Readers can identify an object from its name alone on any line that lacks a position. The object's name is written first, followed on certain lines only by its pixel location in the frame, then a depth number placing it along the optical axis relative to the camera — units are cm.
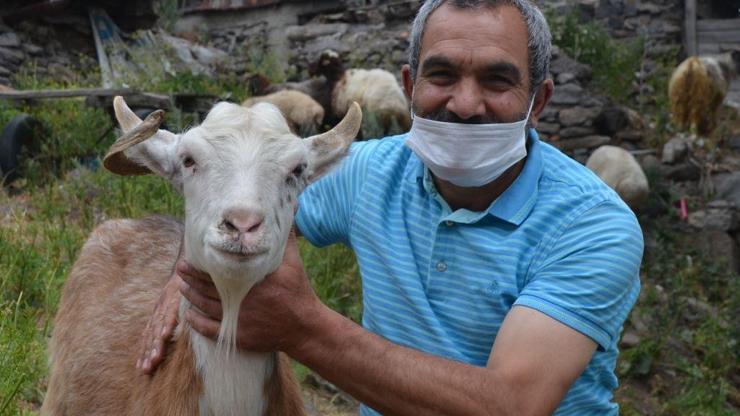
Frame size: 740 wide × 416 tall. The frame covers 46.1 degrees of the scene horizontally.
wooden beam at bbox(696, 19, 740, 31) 1319
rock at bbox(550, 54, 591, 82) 1148
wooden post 1306
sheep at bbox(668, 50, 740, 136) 1132
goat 226
